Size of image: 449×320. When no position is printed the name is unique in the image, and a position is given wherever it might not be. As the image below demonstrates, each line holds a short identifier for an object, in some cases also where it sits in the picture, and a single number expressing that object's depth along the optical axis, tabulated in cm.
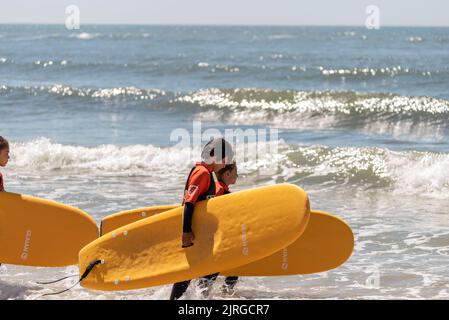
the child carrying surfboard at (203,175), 1038
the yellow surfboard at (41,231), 1191
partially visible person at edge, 1147
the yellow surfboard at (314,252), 1185
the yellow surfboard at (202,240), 1024
